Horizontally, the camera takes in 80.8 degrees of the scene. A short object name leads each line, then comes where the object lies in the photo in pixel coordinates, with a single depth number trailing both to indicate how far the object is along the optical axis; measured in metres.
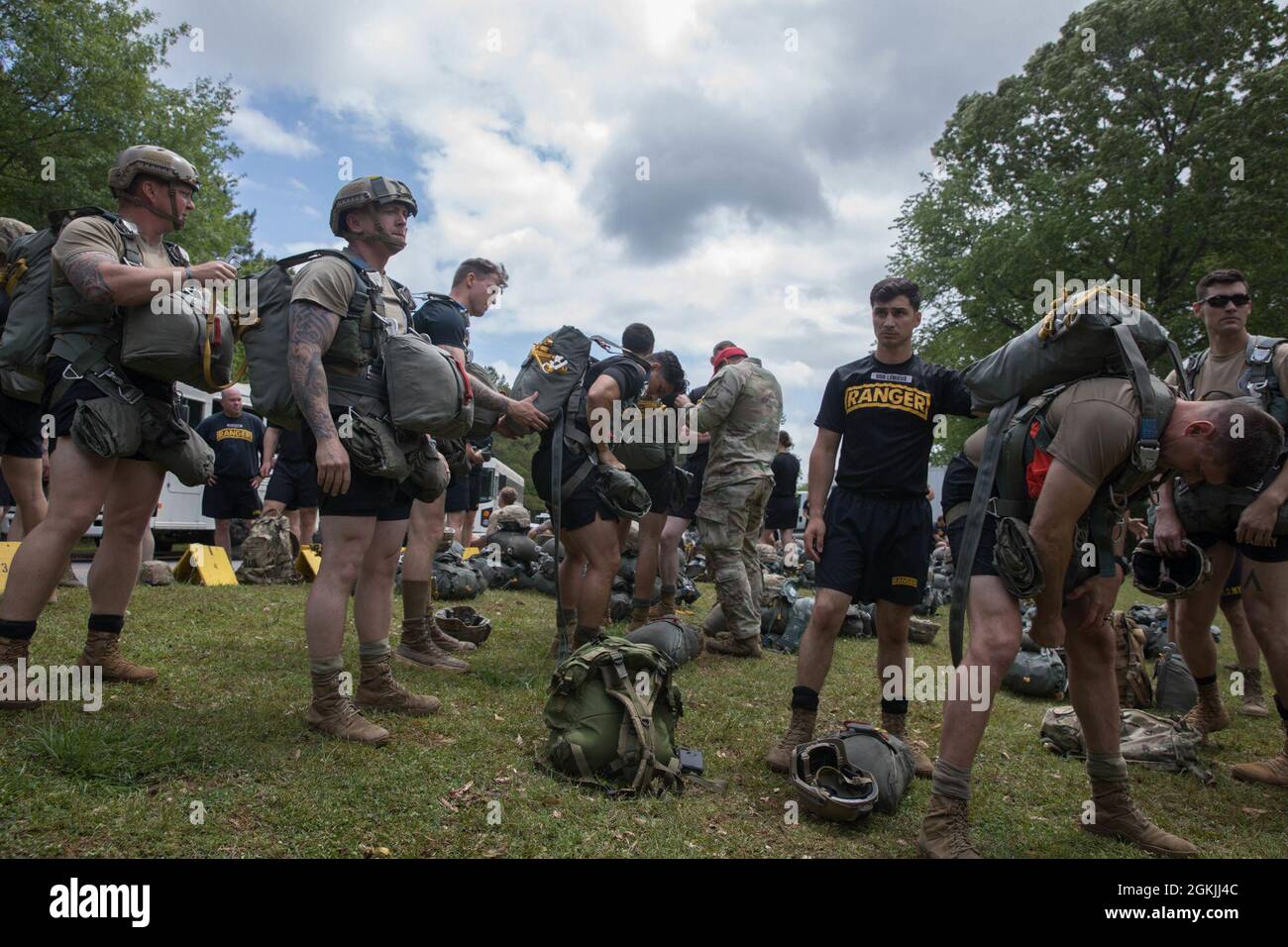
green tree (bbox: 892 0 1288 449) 17.98
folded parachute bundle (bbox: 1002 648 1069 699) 5.68
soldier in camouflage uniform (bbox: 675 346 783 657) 6.15
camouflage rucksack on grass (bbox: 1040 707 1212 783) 3.99
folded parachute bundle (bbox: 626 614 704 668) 5.30
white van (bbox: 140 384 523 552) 11.97
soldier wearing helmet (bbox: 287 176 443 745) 3.13
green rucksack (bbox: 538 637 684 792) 3.11
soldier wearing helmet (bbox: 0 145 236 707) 3.16
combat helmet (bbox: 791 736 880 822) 2.99
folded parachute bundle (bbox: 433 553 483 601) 7.44
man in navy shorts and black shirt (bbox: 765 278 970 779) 3.66
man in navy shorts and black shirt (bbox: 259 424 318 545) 8.26
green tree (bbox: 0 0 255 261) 15.41
